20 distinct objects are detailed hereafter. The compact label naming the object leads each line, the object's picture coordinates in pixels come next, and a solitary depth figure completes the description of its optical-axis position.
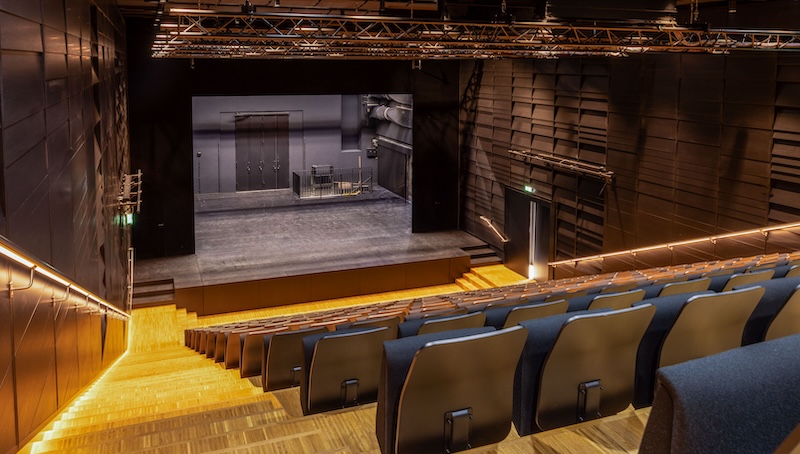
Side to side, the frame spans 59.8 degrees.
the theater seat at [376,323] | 5.21
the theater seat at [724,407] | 1.24
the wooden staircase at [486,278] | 16.95
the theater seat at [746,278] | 4.84
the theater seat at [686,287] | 4.77
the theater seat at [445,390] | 2.66
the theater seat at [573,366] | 2.98
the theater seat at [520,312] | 4.09
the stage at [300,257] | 15.71
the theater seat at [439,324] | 3.71
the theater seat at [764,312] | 3.72
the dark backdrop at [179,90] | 16.73
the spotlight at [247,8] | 8.27
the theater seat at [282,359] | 5.41
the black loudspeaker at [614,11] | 9.18
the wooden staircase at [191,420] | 3.46
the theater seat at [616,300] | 4.27
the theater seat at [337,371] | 3.93
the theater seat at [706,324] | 3.27
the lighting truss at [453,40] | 9.62
